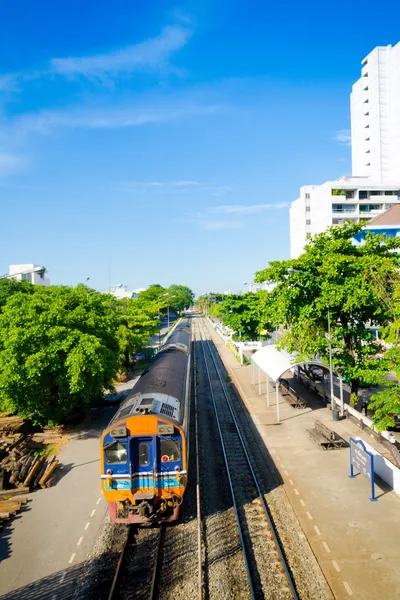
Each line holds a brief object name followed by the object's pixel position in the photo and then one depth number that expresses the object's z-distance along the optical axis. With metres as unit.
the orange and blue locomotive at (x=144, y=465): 11.46
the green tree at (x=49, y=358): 19.06
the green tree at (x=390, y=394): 15.05
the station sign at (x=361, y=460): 13.60
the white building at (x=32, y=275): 79.45
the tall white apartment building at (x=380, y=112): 72.69
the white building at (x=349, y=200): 66.81
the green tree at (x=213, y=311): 100.32
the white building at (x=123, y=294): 121.18
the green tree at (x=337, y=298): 19.70
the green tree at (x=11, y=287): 36.25
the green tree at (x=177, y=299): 128.12
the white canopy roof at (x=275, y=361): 22.45
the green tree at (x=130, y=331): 35.61
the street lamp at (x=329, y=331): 20.46
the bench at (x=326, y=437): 18.06
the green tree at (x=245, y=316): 44.97
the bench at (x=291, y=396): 24.69
